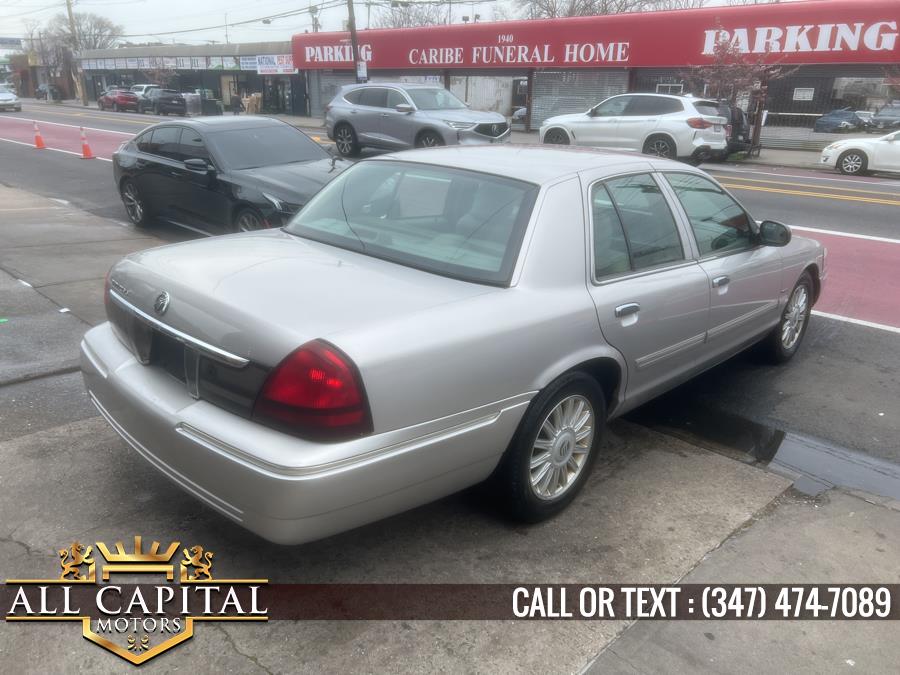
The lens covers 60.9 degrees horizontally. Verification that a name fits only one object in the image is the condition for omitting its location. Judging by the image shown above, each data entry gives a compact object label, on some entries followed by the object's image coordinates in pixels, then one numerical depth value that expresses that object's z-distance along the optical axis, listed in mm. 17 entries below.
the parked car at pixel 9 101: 44625
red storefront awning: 22516
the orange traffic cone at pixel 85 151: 18812
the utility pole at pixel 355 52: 30389
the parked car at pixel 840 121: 23797
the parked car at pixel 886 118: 23391
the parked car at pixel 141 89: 46375
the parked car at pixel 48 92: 67875
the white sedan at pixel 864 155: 17928
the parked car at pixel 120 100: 46406
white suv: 17781
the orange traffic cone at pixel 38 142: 21672
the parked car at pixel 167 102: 43438
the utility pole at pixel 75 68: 65000
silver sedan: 2621
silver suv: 16703
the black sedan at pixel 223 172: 8078
